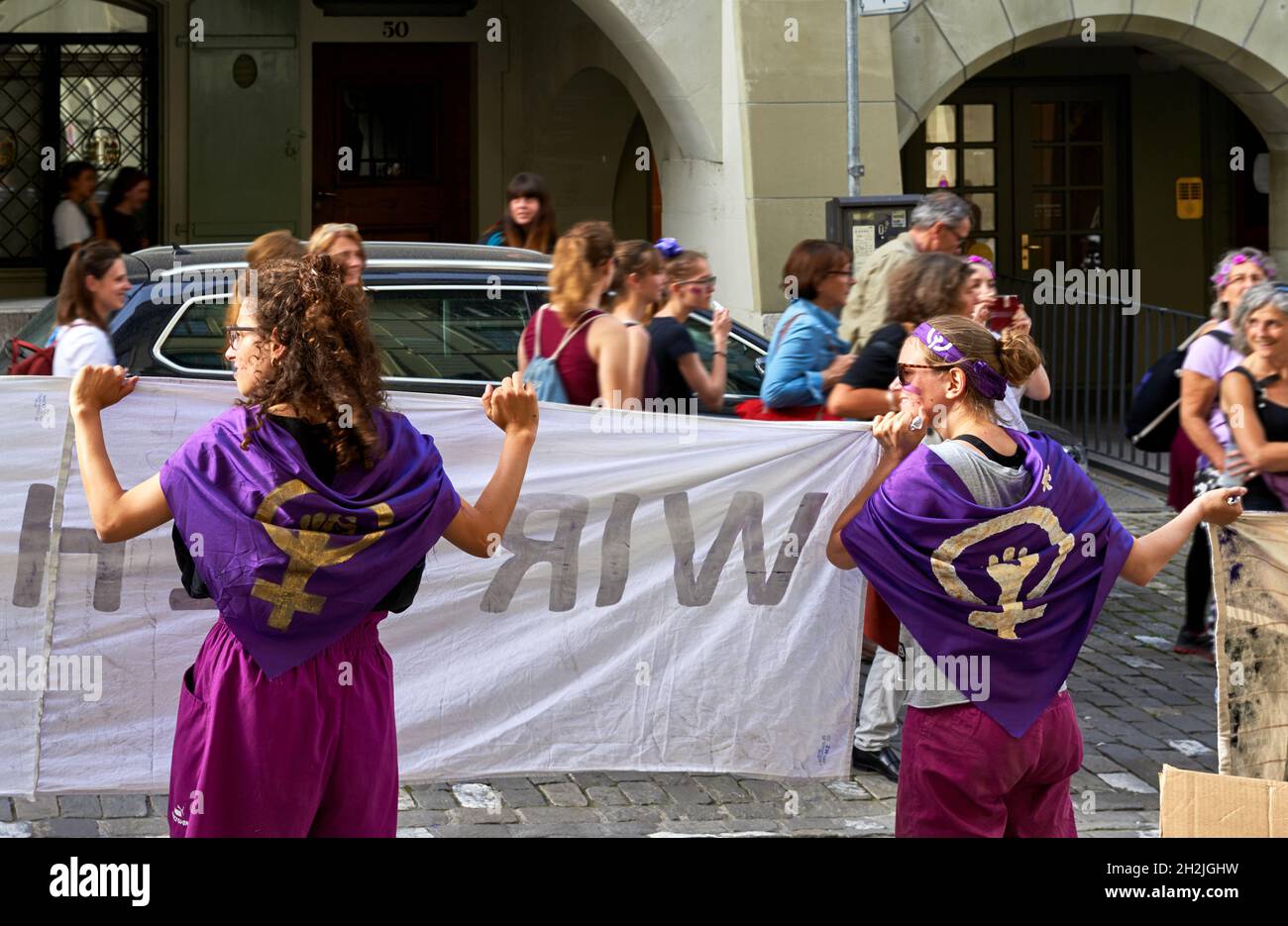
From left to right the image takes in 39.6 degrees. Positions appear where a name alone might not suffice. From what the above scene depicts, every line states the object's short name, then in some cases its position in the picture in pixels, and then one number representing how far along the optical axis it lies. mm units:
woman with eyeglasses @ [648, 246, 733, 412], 7379
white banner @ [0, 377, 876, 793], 5504
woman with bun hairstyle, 4098
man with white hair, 6863
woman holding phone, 6484
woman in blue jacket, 7195
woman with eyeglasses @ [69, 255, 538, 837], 3637
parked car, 7676
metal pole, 12562
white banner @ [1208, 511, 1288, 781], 5160
